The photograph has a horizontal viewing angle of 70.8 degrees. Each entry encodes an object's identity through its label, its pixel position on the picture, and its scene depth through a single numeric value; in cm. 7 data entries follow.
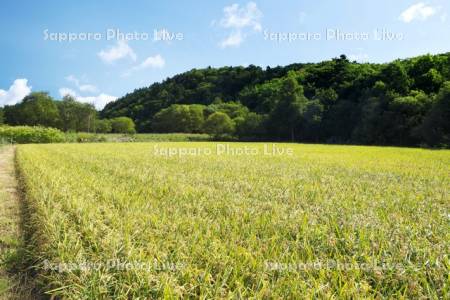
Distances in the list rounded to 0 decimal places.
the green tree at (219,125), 5841
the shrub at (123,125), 7462
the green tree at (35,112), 6238
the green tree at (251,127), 5188
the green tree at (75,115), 6606
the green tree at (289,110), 4806
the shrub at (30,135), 3819
